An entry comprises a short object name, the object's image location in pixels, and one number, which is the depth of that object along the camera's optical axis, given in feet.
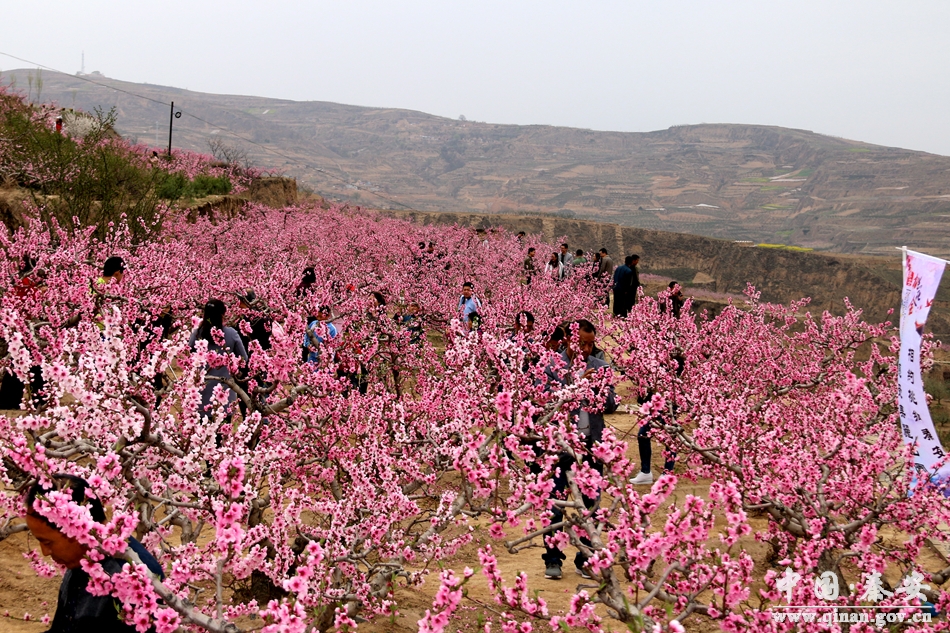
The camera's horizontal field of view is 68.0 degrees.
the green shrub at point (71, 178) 44.29
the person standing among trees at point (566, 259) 65.77
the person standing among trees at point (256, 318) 30.60
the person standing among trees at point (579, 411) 19.34
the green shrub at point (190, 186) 71.90
